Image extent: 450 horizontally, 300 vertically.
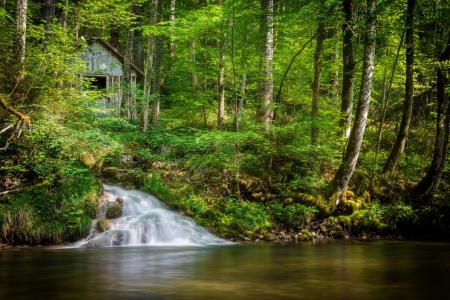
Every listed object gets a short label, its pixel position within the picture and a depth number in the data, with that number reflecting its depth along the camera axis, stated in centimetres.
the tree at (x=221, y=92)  1425
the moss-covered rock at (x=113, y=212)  1015
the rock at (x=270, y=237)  1048
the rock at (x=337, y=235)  1095
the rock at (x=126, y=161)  1303
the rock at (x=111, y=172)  1247
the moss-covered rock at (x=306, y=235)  1060
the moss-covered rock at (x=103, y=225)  962
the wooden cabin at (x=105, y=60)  2106
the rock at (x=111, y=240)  891
